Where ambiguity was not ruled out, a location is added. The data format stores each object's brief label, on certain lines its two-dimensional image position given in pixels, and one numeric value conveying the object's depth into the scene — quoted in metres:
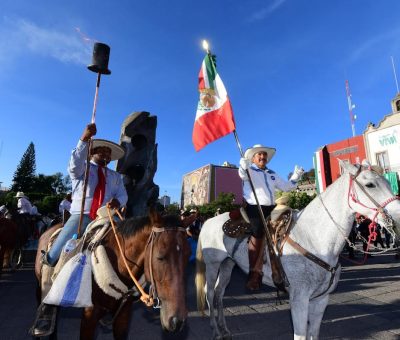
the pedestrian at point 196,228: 11.81
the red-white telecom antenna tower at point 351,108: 32.03
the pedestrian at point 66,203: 8.72
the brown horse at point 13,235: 8.55
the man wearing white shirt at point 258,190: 3.72
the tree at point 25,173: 67.04
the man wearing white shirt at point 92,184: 2.89
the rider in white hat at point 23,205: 11.41
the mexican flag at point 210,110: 4.05
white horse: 3.06
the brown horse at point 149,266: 1.95
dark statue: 11.89
